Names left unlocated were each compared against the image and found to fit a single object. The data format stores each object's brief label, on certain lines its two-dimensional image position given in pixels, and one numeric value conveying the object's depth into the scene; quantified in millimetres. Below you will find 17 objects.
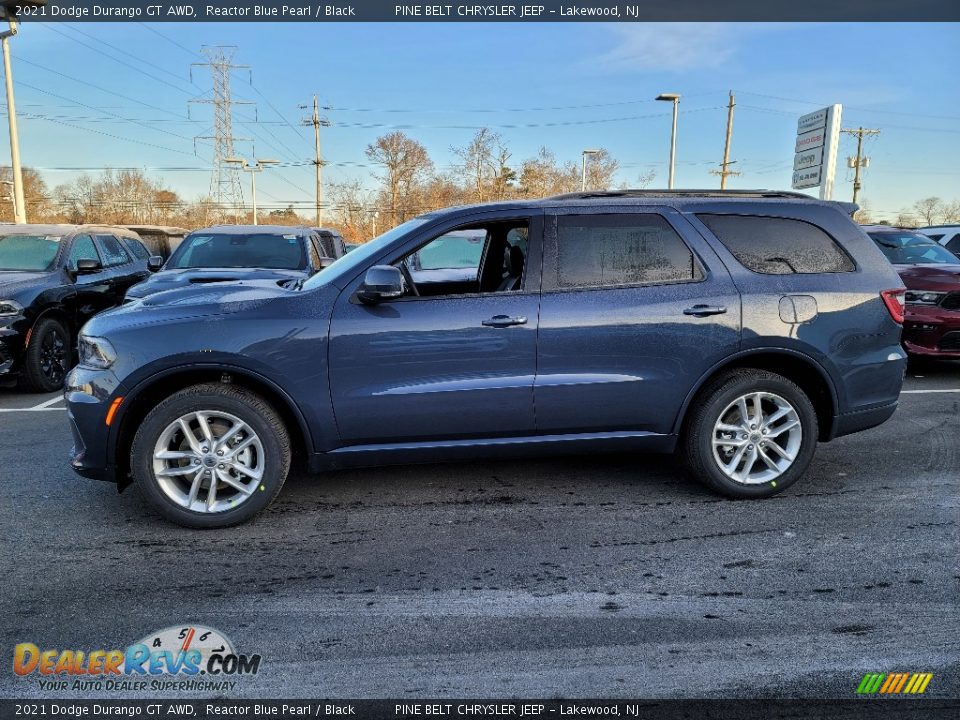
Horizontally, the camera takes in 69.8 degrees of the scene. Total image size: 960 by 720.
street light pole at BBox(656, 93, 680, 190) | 31516
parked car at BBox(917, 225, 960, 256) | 12406
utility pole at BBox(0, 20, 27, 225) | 21734
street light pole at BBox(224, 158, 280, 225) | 50581
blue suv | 3754
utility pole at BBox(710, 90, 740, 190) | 39338
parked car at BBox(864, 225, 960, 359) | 7988
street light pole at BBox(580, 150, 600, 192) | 40072
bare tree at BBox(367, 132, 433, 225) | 54562
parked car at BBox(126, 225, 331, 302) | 8125
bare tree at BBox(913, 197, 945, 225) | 82506
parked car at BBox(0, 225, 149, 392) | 7332
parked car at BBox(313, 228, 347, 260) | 12953
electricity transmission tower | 60406
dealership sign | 16984
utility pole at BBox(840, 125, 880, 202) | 68938
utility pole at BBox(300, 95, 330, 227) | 48306
